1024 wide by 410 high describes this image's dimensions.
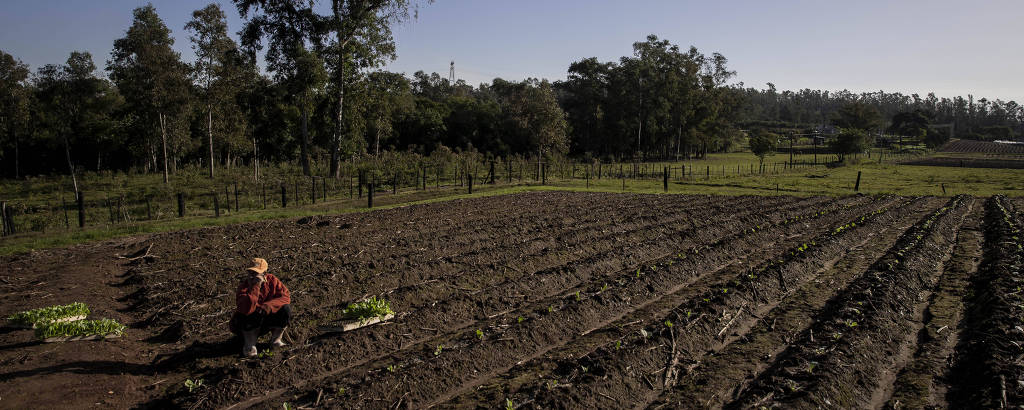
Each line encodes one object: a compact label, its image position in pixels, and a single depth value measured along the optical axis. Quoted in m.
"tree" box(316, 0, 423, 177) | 34.44
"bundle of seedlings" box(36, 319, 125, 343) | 8.02
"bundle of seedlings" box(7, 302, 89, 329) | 8.22
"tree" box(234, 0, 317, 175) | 34.84
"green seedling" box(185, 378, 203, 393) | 6.90
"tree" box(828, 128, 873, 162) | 71.69
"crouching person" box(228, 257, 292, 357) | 7.70
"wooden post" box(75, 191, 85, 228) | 18.56
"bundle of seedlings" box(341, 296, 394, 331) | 8.73
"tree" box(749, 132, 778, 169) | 59.81
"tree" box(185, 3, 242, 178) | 36.56
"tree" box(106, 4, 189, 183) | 32.94
